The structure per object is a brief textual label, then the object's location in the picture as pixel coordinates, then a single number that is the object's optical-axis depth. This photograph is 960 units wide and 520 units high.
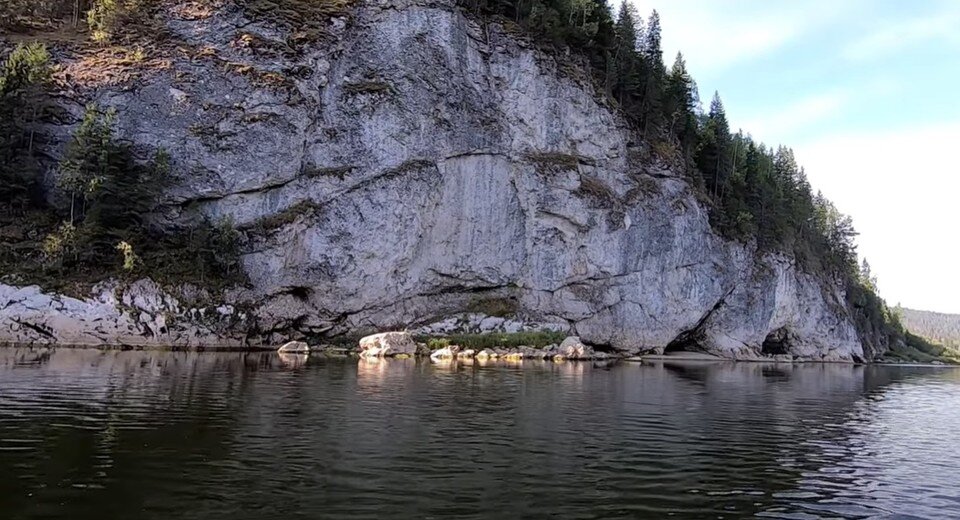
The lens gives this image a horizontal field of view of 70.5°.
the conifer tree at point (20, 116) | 55.56
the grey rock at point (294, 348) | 57.53
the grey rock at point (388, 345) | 57.94
